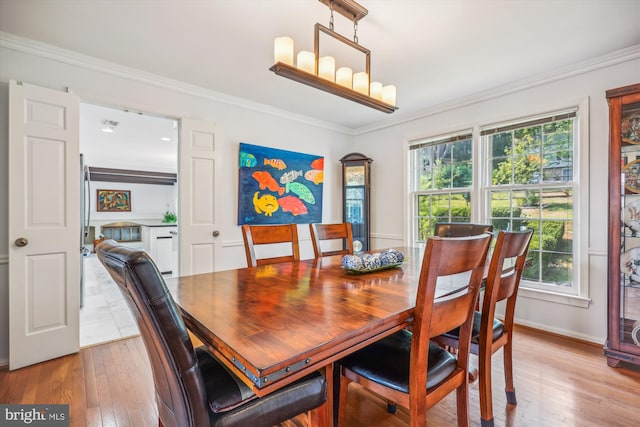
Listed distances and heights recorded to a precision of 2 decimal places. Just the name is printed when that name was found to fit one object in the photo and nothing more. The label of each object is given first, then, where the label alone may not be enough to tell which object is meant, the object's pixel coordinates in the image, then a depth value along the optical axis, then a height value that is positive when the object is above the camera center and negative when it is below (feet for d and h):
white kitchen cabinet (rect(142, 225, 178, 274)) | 17.76 -2.21
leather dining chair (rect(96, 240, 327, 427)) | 2.58 -1.76
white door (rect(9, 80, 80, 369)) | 7.17 -0.31
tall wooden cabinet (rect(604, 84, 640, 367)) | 7.00 -0.34
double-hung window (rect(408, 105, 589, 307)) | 8.77 +0.85
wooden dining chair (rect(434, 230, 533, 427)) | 4.67 -1.86
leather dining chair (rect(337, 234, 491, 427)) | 3.48 -2.07
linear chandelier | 5.29 +2.83
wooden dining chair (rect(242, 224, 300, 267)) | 6.65 -0.61
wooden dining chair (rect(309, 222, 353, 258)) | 8.03 -0.61
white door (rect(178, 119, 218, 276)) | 9.77 +0.54
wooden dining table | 2.54 -1.20
